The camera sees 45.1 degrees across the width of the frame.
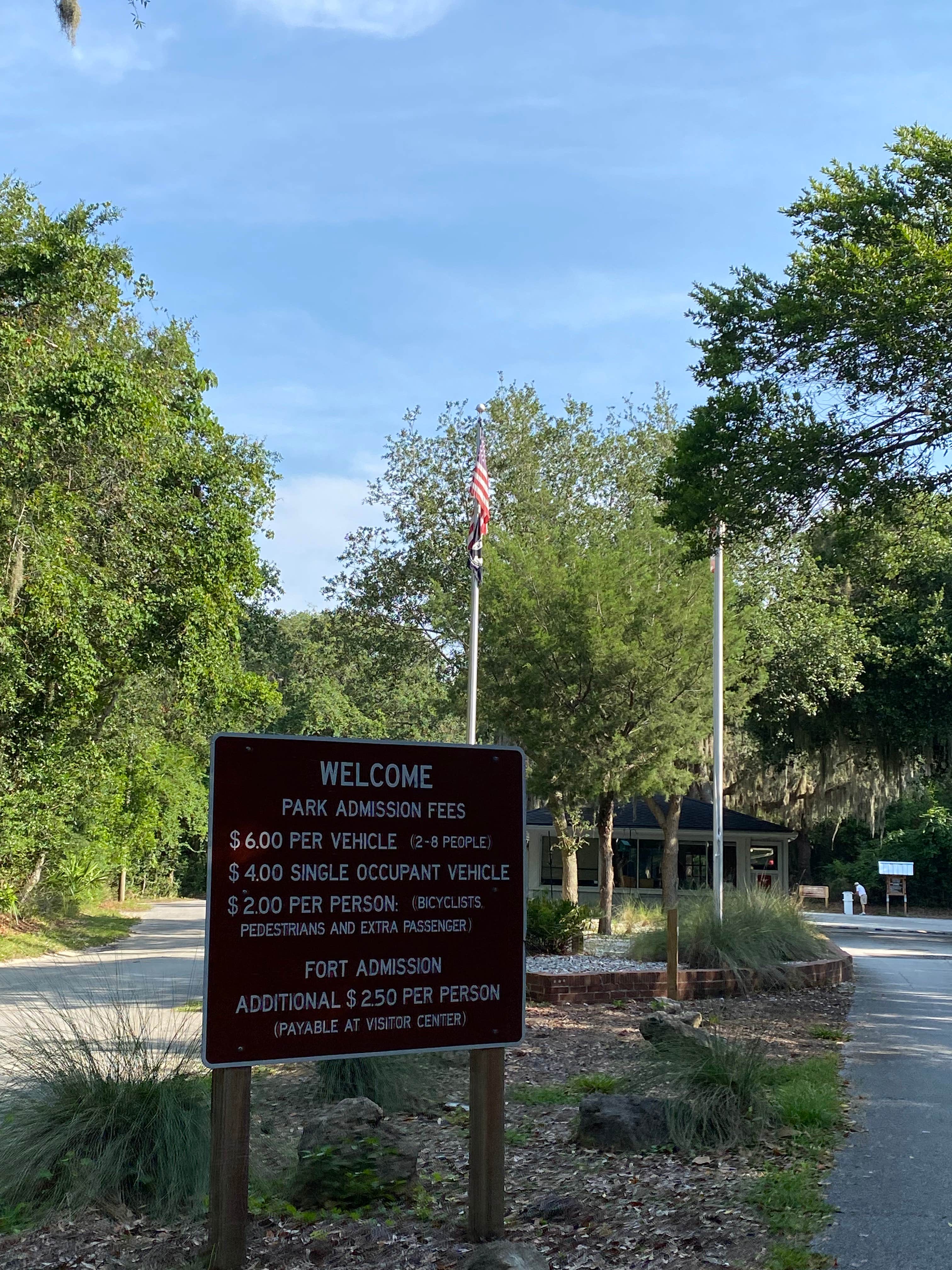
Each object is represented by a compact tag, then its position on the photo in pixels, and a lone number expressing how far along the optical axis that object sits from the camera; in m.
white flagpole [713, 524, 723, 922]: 19.30
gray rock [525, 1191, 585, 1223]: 5.38
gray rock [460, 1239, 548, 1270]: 4.32
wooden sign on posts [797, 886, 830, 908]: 39.34
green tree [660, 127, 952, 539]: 11.71
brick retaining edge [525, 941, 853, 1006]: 12.54
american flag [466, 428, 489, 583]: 19.20
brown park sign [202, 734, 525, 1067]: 4.62
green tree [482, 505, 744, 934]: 21.56
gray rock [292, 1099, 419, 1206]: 5.48
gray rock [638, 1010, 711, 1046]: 7.34
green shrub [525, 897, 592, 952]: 15.27
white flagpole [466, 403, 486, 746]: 18.48
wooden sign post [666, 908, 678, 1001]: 12.34
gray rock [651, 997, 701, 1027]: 9.77
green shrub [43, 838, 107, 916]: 25.05
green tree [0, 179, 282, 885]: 15.58
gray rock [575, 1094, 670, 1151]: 6.39
